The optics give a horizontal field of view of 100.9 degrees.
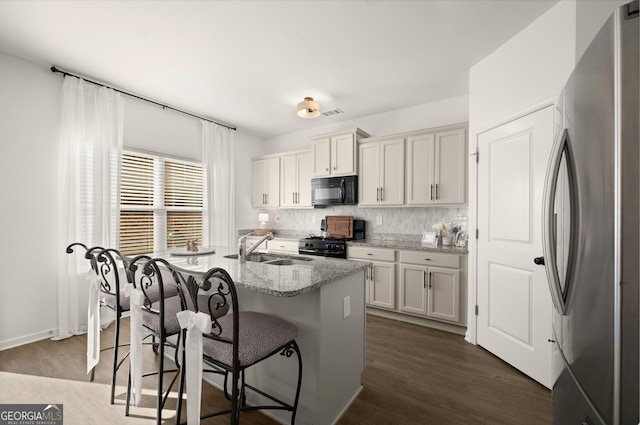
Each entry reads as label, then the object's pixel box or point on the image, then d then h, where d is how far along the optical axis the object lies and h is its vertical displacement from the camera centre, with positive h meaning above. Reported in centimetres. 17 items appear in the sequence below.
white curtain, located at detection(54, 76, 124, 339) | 280 +32
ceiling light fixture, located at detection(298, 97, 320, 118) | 332 +132
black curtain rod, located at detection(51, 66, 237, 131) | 280 +149
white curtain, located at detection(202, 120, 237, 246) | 429 +43
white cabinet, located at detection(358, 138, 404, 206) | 357 +56
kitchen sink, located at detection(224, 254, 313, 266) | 221 -41
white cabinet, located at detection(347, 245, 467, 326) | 291 -83
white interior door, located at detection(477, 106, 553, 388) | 202 -28
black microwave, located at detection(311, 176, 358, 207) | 393 +33
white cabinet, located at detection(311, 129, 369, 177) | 392 +92
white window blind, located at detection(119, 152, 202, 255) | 346 +12
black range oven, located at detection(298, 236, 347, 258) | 372 -51
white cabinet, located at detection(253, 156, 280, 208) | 495 +57
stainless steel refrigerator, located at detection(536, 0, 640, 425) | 66 -5
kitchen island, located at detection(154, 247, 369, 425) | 148 -69
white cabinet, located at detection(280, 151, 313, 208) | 456 +58
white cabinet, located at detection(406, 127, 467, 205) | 314 +56
